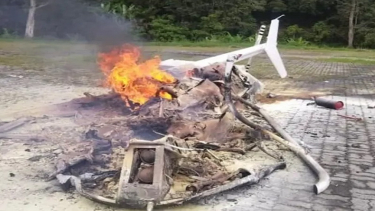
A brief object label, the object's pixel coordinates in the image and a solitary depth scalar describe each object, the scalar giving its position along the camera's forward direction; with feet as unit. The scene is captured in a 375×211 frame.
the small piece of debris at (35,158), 17.94
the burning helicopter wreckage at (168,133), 14.30
